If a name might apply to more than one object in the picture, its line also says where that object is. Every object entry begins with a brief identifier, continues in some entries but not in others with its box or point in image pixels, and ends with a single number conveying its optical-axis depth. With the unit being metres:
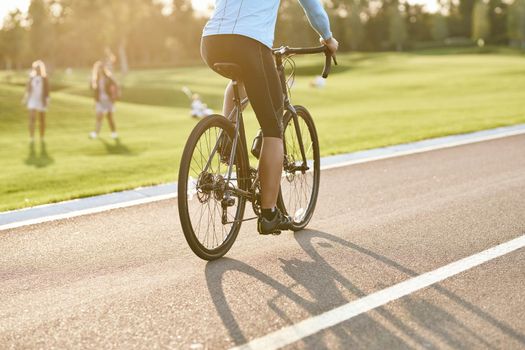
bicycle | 4.50
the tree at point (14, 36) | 101.81
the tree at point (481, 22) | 113.88
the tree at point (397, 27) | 112.12
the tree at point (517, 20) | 110.88
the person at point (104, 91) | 18.12
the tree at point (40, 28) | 88.62
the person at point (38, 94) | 17.56
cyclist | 4.50
